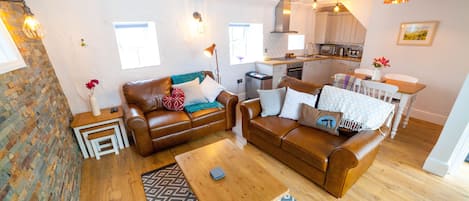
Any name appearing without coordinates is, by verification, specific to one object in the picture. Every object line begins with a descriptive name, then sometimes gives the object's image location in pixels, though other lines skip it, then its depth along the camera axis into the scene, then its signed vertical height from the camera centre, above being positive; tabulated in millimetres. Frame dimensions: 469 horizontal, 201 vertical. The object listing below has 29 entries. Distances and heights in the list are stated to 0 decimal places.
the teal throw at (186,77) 3091 -564
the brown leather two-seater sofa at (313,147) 1653 -1030
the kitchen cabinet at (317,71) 4690 -826
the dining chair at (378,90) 2324 -661
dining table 2397 -703
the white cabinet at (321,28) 5131 +241
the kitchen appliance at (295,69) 4359 -700
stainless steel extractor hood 4227 +474
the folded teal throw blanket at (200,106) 2781 -931
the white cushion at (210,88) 3035 -738
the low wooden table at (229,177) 1373 -1049
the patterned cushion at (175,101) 2799 -838
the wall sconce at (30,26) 1918 +197
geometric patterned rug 1876 -1437
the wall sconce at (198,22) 3318 +320
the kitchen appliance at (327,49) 5431 -334
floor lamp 3176 -165
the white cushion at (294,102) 2356 -765
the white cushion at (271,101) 2518 -788
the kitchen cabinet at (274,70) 4098 -663
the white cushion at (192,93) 2920 -761
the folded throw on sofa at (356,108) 1889 -725
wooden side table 2344 -929
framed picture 2970 +16
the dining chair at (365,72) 3119 -577
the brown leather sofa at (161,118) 2383 -990
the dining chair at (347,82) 2708 -635
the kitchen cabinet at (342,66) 4629 -717
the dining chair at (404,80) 2727 -641
